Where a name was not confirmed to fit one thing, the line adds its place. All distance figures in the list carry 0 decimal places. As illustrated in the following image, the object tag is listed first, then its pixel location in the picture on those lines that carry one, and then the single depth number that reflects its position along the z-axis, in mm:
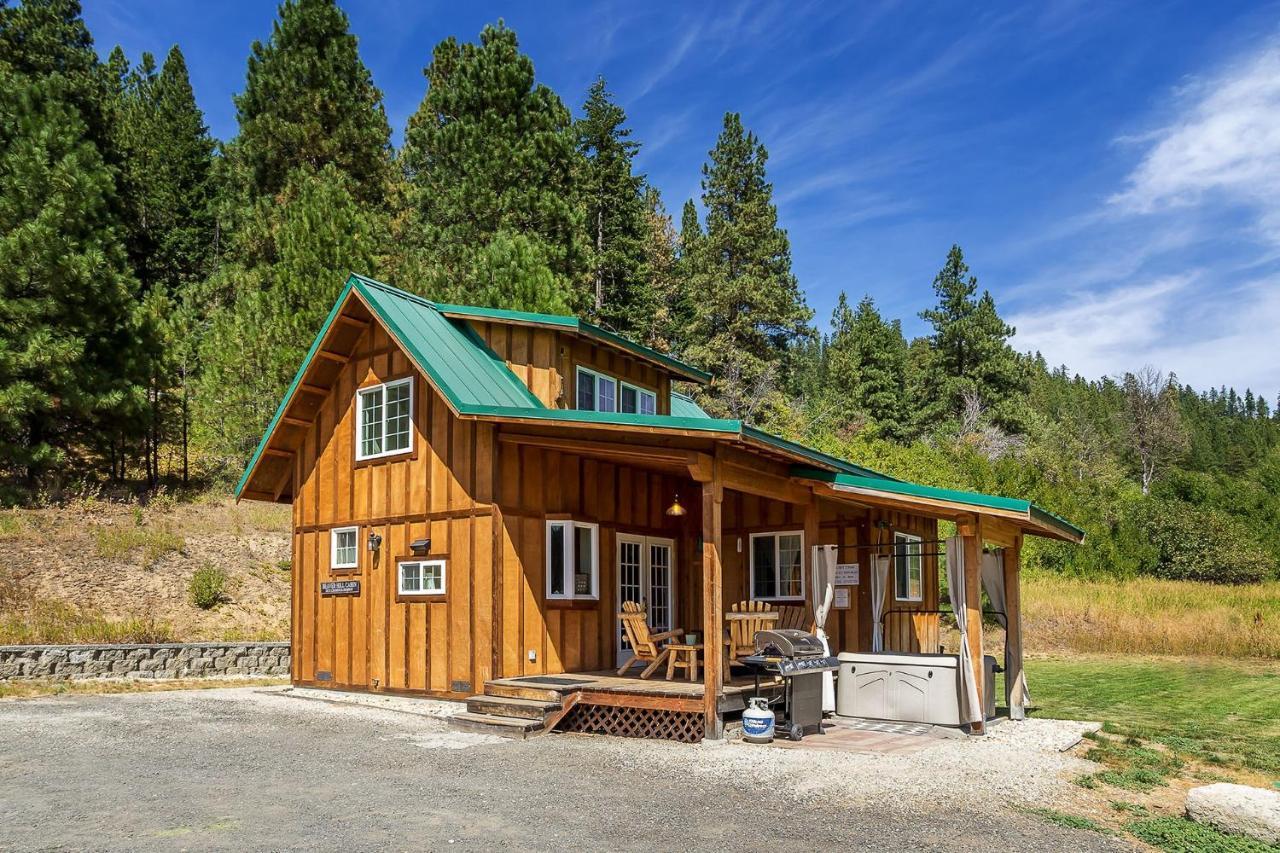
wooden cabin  10617
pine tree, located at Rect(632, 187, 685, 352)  36219
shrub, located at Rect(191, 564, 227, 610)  18500
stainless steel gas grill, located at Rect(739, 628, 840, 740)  9812
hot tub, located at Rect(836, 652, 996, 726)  10312
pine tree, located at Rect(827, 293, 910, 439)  43281
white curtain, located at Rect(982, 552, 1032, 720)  11438
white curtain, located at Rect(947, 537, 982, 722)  10156
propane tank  9508
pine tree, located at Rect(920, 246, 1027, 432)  42000
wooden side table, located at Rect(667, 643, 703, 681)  11070
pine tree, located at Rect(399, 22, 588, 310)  26203
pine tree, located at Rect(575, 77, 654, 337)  35188
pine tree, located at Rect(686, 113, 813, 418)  36812
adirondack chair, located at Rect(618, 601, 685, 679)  11242
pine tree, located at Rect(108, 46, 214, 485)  27109
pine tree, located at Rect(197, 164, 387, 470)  23562
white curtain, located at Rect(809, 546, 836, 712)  11461
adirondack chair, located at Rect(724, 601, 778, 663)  11344
